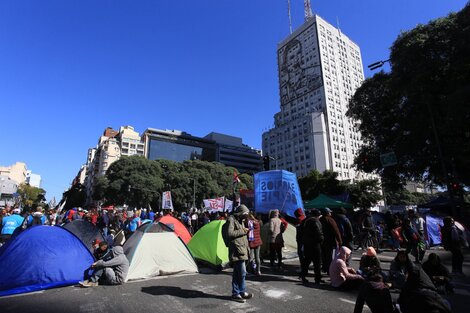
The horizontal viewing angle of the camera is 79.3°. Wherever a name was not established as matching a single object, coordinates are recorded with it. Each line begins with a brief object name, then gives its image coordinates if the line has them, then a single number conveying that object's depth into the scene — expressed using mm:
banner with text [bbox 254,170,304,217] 11648
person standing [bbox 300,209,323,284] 6957
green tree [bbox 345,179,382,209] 47375
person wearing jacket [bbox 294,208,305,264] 7357
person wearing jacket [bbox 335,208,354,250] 8172
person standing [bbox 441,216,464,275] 8108
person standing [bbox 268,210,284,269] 8586
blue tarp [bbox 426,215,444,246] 14171
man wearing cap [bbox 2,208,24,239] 9766
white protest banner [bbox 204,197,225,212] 21391
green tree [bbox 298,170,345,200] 49666
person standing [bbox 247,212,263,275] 7984
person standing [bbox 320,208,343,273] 7394
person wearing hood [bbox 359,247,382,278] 5746
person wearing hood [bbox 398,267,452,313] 3357
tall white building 89812
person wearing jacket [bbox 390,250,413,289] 6234
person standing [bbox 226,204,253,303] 5766
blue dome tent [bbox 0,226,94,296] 6371
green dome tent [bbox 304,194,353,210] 20359
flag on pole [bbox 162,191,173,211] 20850
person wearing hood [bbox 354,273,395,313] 4160
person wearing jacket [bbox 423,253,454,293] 5746
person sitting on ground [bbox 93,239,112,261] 7240
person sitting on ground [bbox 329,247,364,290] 6316
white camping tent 7734
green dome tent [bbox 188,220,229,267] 8820
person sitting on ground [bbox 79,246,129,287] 6918
